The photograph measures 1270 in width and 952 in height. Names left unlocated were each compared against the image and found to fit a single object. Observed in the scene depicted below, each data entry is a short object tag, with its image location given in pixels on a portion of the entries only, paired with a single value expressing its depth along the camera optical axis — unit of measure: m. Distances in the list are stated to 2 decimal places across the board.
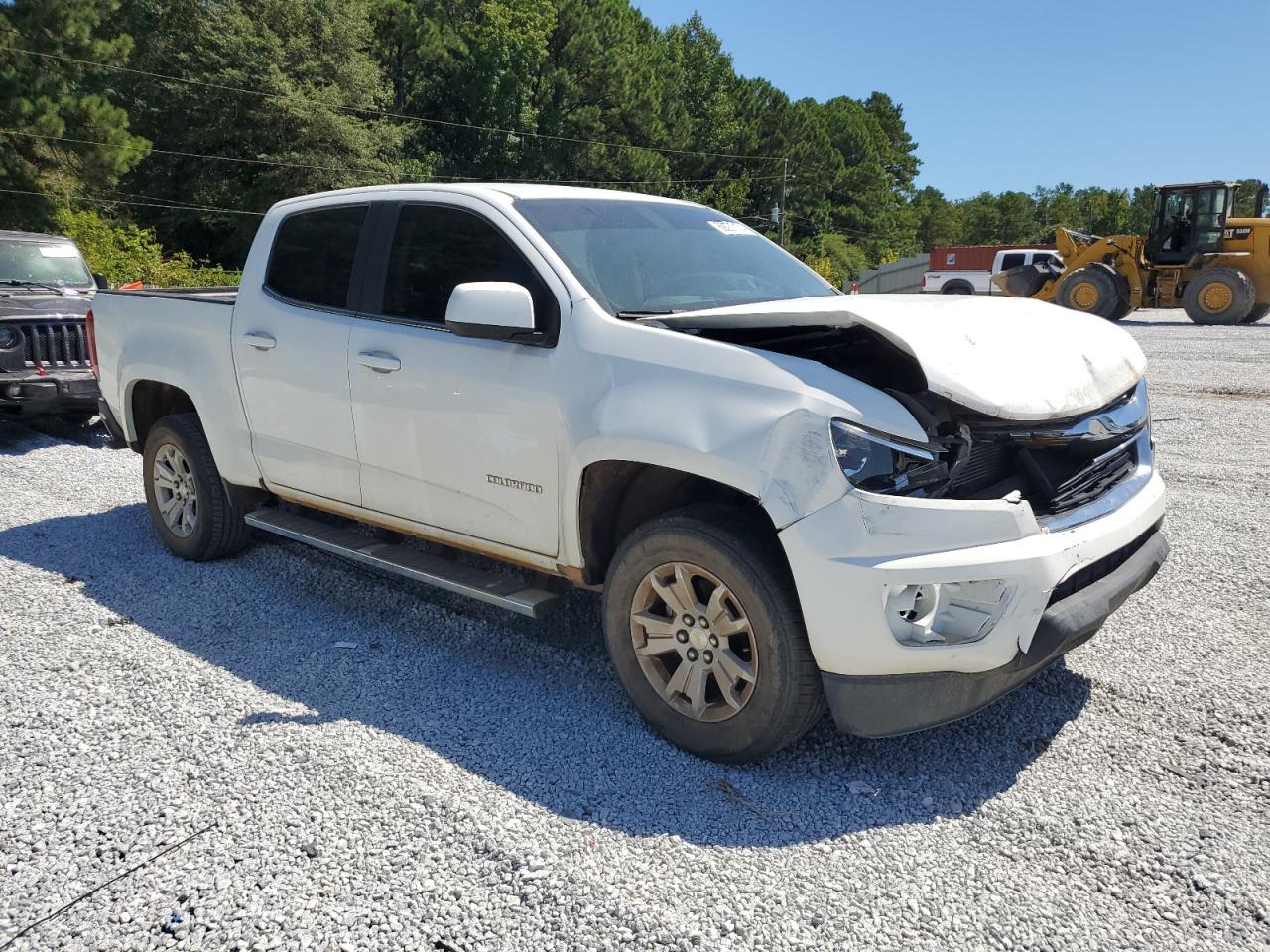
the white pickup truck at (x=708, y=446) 2.83
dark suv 8.66
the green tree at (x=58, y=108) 27.05
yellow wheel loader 20.09
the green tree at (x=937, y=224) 122.88
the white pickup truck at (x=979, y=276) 30.86
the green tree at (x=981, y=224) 122.19
